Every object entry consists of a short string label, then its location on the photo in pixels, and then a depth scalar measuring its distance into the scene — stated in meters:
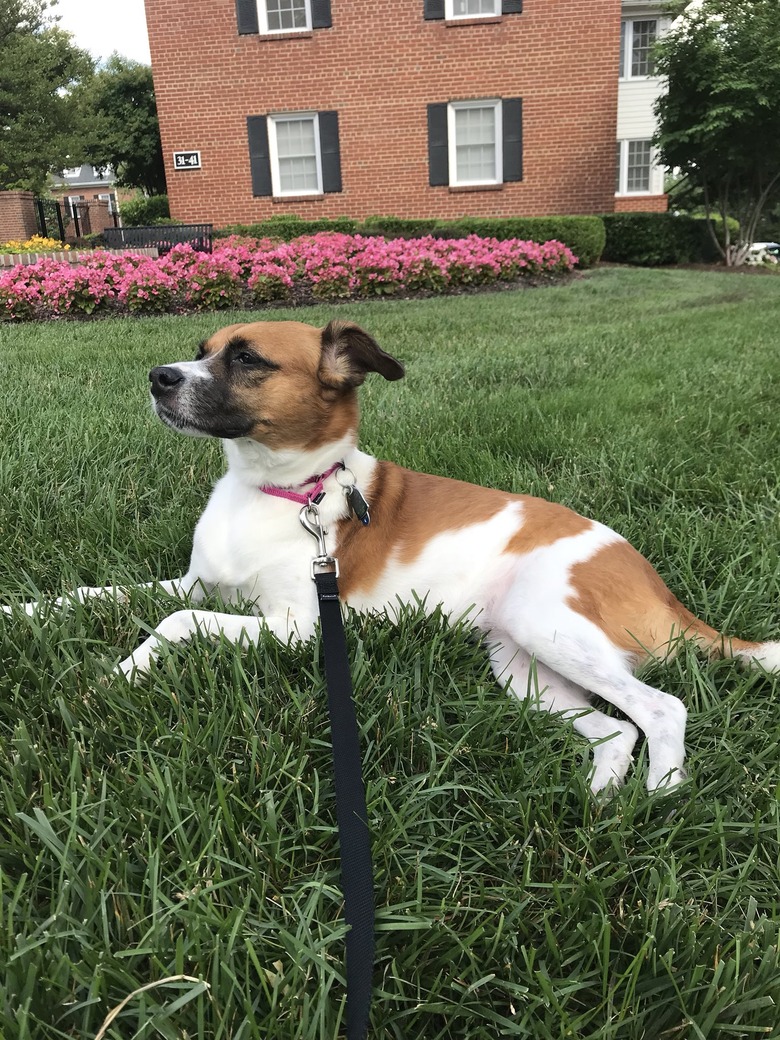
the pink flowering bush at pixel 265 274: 9.00
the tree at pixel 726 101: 16.42
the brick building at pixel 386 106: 16.83
